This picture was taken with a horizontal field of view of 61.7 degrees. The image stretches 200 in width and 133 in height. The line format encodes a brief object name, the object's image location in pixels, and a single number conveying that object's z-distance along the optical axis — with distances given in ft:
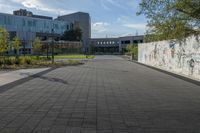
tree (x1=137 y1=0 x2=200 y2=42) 28.55
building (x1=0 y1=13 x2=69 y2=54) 169.18
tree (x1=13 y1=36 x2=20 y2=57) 65.54
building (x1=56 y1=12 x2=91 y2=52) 243.52
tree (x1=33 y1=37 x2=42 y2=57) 84.15
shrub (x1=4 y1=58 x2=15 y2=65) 46.60
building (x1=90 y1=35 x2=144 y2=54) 232.92
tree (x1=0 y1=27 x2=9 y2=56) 46.10
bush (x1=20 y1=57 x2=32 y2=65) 49.89
